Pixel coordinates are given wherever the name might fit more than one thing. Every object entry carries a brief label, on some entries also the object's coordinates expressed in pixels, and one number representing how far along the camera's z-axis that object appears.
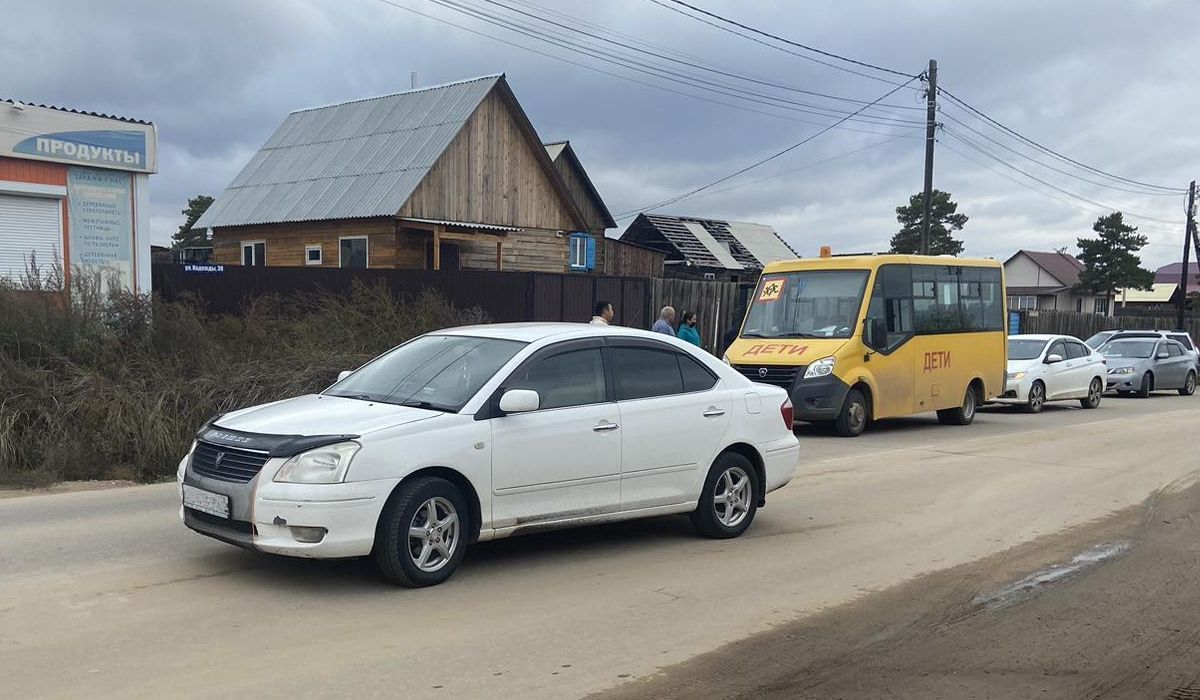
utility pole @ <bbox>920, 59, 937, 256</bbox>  29.36
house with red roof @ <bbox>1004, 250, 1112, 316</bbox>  73.69
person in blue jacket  16.17
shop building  16.36
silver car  26.22
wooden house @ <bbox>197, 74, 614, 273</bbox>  28.61
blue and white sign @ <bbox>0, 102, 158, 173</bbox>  16.25
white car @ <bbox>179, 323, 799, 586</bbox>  6.10
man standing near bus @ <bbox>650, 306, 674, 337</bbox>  15.33
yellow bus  15.59
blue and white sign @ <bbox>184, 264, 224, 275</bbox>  16.42
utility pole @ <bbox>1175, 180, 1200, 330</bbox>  45.72
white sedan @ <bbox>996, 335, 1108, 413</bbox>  20.78
